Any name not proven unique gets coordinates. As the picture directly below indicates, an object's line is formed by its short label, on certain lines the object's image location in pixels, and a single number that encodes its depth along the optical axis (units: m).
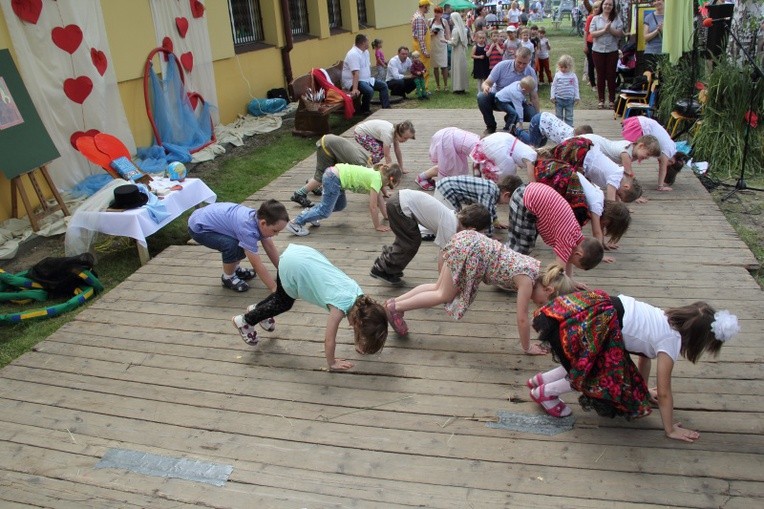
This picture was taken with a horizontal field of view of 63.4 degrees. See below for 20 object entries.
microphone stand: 6.57
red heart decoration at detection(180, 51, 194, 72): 9.50
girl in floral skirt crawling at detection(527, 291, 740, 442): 2.88
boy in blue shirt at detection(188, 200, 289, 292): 4.34
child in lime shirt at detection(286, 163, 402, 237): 5.68
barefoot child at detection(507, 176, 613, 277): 4.43
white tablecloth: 5.57
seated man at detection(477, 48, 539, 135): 8.66
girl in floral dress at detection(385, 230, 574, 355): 3.66
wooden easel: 6.39
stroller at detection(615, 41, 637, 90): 10.23
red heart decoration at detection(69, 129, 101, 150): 7.39
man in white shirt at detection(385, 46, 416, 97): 12.48
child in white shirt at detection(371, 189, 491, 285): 4.61
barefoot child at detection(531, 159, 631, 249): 4.84
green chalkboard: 6.27
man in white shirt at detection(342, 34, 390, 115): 11.09
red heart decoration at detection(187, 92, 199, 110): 9.54
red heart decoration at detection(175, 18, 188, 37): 9.35
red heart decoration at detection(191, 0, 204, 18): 9.68
